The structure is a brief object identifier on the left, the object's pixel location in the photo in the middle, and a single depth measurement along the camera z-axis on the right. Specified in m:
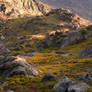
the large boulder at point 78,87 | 26.09
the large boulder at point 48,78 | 35.35
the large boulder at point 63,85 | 28.38
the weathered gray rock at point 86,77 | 34.38
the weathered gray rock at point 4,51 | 111.51
